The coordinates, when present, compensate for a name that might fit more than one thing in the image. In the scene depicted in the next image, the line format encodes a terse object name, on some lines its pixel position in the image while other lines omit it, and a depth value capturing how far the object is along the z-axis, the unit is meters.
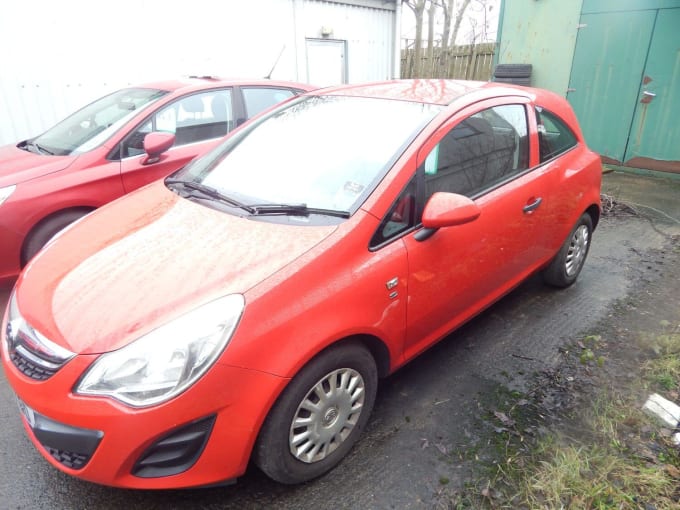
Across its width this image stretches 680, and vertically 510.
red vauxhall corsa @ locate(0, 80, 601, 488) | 1.69
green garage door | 6.47
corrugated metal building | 6.16
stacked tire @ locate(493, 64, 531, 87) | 7.92
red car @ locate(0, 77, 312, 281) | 3.60
